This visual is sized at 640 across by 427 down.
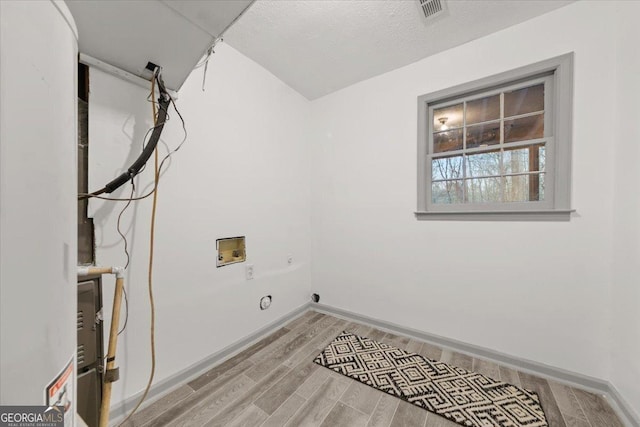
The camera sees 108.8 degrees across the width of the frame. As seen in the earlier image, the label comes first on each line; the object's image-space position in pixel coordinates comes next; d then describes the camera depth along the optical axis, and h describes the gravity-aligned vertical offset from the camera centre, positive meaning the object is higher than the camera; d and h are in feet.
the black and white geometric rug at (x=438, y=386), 4.00 -3.54
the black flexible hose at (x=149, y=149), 3.60 +1.03
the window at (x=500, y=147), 4.89 +1.64
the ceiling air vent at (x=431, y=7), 4.68 +4.30
